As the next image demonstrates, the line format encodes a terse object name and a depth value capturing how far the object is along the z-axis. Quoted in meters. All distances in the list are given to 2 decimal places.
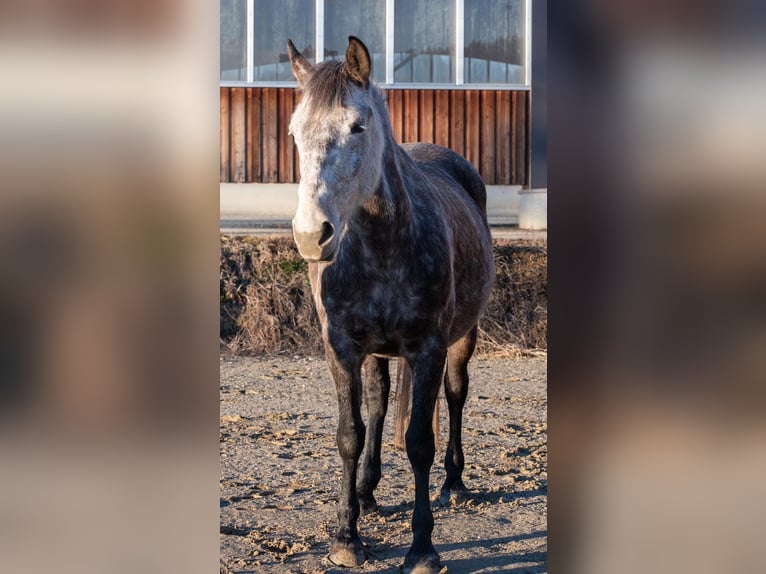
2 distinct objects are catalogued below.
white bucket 10.08
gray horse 2.94
